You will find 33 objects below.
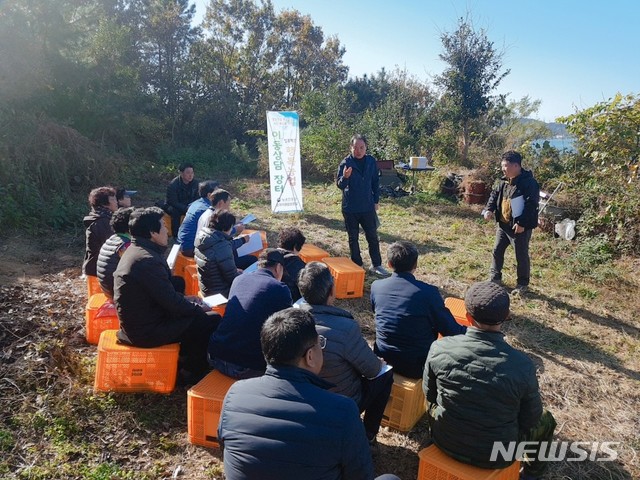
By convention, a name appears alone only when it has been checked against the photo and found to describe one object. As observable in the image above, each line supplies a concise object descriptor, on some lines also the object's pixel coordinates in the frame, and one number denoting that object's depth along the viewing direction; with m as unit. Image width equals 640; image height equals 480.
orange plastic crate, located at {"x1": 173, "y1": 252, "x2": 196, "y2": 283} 5.23
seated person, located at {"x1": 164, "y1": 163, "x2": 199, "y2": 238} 7.28
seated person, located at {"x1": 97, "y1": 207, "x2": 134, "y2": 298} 3.84
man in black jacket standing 5.27
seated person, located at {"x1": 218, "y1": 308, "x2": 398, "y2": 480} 1.63
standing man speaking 6.06
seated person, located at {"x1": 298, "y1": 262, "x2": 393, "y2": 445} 2.57
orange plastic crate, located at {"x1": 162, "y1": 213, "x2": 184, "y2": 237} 7.40
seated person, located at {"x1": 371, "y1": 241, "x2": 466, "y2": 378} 3.09
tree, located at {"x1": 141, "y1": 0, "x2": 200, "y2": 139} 18.53
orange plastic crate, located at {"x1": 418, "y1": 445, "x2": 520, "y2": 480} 2.34
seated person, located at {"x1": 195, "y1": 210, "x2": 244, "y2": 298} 4.06
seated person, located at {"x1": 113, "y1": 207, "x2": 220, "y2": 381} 3.14
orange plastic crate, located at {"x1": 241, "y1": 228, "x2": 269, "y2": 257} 5.30
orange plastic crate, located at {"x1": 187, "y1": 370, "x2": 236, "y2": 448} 2.79
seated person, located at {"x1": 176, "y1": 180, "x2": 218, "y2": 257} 5.23
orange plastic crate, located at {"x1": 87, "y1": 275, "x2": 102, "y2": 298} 4.61
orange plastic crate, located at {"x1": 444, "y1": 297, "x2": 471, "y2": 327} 3.93
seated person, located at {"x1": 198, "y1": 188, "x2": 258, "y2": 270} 4.75
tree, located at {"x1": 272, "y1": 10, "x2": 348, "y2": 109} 22.98
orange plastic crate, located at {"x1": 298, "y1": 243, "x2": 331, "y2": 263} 5.42
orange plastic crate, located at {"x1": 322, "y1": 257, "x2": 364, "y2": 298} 5.18
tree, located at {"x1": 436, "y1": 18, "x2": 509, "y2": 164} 12.46
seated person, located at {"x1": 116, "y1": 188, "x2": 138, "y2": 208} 5.70
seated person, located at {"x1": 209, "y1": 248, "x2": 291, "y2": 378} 2.90
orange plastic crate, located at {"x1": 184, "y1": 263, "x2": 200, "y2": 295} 4.80
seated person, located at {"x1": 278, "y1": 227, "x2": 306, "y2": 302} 4.06
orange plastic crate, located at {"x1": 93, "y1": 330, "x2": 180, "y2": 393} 3.20
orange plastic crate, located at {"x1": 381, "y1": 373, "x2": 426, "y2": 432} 3.03
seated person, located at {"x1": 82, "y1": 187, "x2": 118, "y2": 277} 4.60
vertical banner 8.78
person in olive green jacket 2.23
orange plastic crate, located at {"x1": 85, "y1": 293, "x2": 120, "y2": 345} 3.82
